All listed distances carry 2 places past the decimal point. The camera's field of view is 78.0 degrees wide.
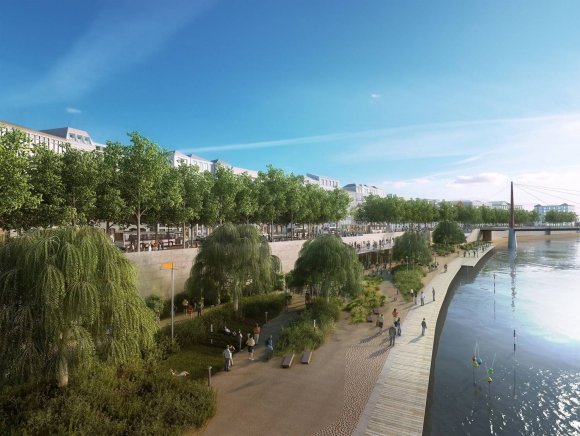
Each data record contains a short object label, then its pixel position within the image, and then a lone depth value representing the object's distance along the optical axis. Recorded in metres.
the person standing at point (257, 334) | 24.63
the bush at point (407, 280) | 40.32
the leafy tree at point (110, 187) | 30.12
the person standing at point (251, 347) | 21.45
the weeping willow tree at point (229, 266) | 27.91
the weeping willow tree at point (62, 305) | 12.20
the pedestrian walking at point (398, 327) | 25.73
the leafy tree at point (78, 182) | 27.67
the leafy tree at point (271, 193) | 52.03
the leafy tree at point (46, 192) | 25.81
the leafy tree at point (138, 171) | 31.69
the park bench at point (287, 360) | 19.93
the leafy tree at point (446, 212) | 118.25
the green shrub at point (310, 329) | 22.57
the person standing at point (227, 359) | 19.70
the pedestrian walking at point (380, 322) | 27.45
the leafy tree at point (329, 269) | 30.73
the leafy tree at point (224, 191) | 43.59
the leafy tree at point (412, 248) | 54.85
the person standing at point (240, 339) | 23.89
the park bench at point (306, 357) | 20.51
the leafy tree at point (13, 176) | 20.09
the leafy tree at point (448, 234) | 83.62
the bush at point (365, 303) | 30.00
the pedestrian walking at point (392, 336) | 23.76
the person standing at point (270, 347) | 21.69
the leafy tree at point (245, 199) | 46.50
